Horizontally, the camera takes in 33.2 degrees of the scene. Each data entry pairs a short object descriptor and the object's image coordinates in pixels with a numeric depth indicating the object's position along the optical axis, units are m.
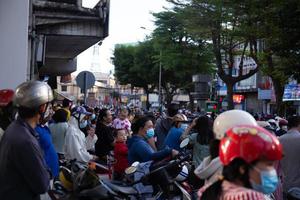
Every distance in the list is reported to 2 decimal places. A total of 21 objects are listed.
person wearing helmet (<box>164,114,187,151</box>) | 7.62
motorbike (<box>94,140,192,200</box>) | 5.58
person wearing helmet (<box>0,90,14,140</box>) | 5.16
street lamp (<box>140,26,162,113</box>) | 49.76
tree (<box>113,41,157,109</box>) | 52.06
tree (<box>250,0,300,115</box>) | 14.70
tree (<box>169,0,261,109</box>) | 24.34
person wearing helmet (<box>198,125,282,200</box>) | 2.47
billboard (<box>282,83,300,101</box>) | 39.16
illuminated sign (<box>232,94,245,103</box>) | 56.47
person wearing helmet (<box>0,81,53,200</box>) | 3.62
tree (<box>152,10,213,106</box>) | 37.50
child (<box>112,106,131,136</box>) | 12.76
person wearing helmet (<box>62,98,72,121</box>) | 10.63
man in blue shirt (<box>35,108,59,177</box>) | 5.27
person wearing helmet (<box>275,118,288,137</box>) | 9.84
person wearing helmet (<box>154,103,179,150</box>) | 9.47
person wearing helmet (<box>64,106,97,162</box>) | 7.76
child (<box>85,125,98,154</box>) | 10.45
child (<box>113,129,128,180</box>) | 7.75
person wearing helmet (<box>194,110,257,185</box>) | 2.97
